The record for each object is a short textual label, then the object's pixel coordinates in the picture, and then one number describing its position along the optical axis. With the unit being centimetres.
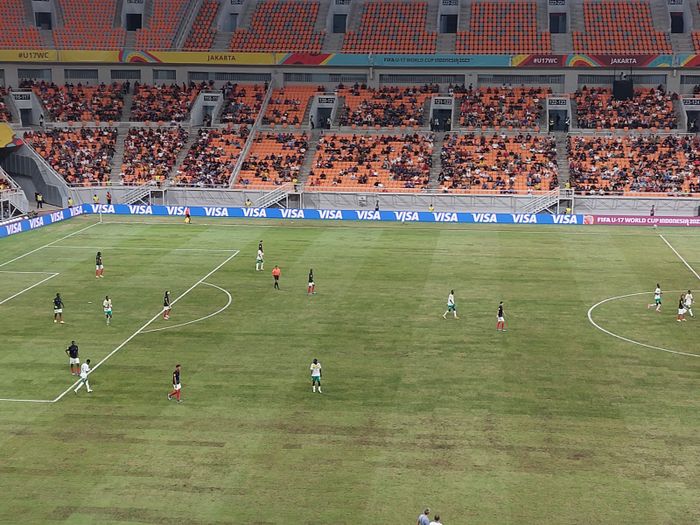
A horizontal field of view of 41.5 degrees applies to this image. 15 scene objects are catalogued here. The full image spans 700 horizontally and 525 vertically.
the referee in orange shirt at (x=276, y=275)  5375
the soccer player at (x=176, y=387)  3547
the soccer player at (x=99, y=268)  5700
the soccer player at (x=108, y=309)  4672
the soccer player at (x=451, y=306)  4756
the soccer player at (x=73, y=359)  3869
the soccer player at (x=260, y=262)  5903
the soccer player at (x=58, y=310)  4656
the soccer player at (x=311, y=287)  5275
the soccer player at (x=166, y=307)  4728
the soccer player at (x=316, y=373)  3631
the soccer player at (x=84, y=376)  3672
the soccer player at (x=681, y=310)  4678
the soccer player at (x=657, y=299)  4861
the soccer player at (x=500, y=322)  4503
